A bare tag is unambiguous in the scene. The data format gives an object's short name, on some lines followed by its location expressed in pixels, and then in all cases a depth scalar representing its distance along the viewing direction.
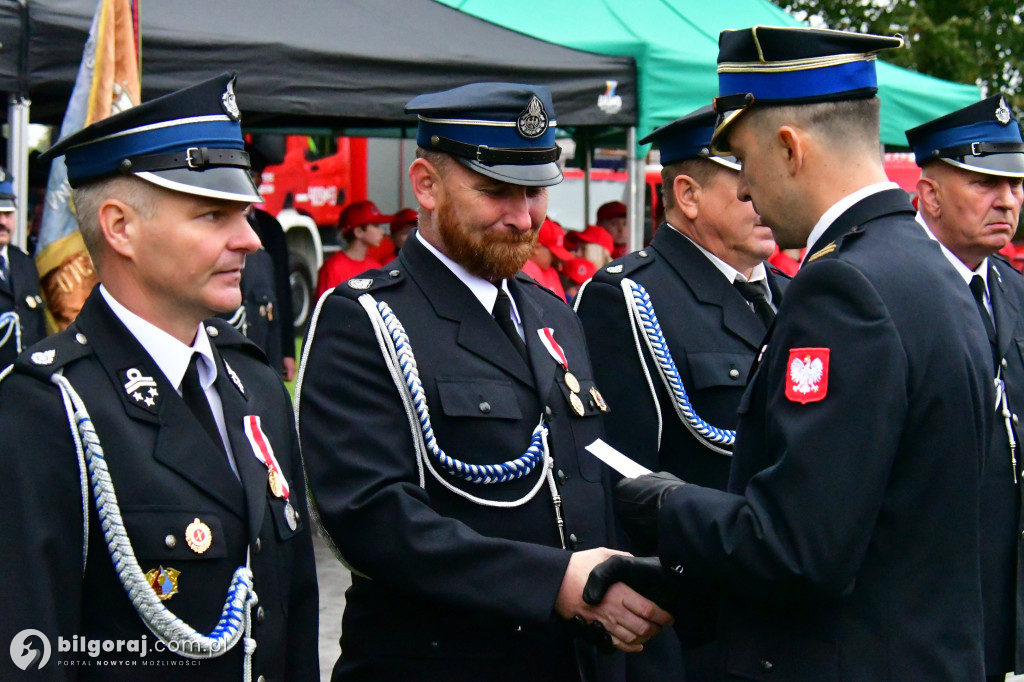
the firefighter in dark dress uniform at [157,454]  2.07
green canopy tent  7.15
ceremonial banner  4.75
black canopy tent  5.38
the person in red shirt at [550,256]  8.25
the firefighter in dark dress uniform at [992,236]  3.53
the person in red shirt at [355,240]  8.98
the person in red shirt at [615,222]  10.48
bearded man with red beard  2.57
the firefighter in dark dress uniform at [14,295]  5.74
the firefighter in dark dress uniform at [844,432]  2.06
